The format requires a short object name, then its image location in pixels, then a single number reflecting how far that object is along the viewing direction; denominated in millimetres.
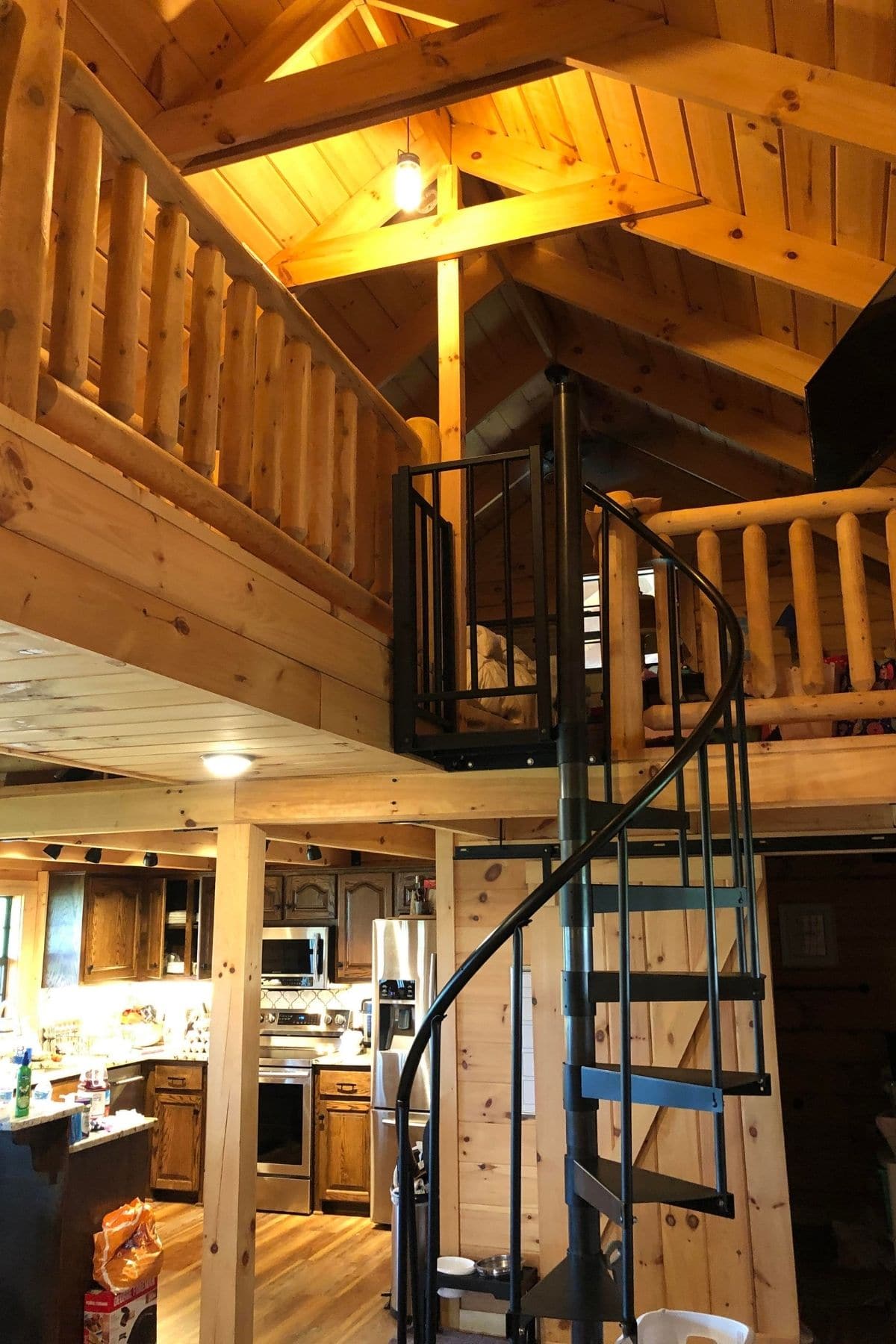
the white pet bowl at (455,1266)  4840
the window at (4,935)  7008
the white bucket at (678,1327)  2979
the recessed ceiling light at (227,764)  3184
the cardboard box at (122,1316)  4383
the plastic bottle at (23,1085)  4395
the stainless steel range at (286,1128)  7059
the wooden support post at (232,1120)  3223
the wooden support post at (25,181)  1507
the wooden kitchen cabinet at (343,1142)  6984
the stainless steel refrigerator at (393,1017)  6598
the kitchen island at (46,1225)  4238
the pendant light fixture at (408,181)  3881
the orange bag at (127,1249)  4469
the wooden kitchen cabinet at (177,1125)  7262
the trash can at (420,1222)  5141
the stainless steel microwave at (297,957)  7688
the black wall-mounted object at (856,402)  3301
